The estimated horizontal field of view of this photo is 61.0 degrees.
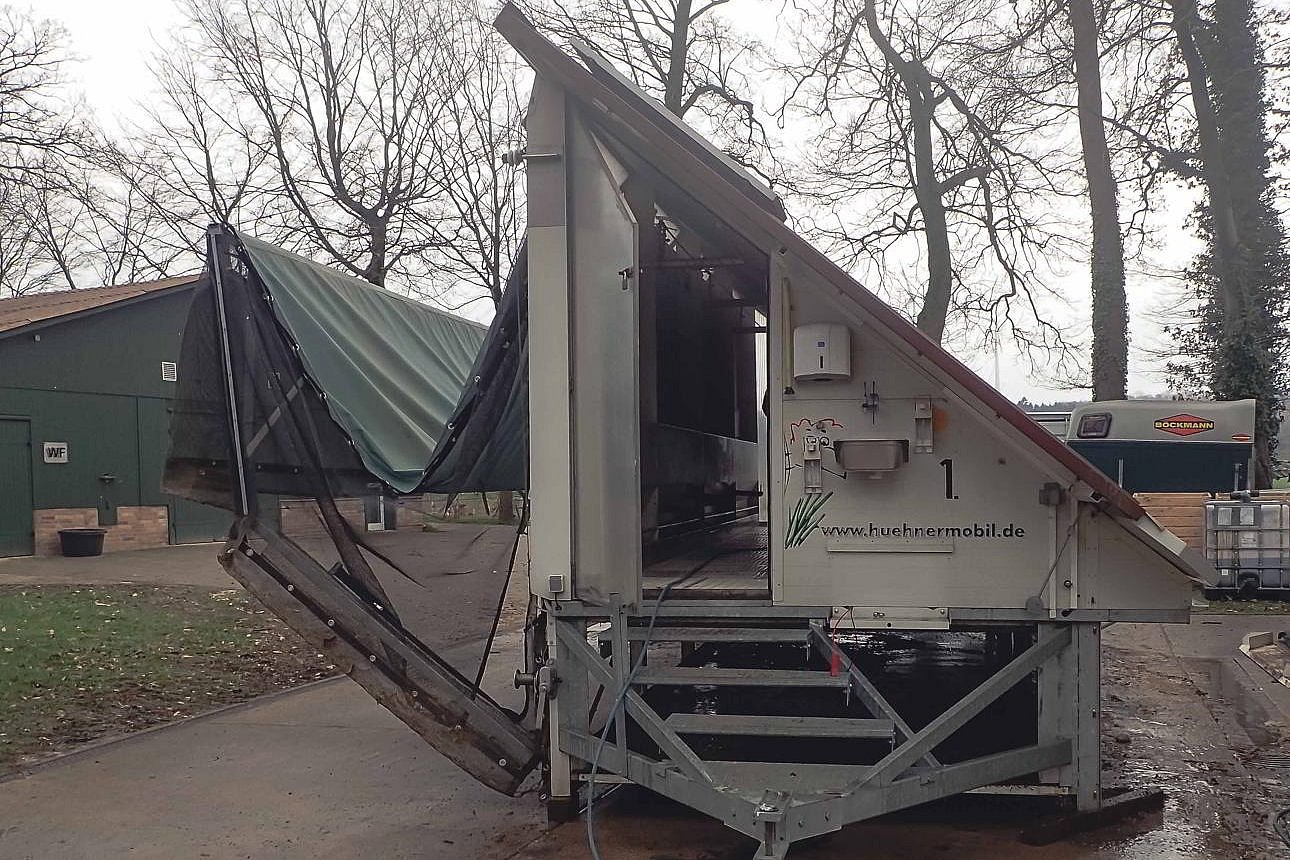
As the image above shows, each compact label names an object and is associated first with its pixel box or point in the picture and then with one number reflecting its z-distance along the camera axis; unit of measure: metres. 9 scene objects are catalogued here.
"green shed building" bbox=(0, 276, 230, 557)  16.28
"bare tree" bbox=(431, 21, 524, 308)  26.92
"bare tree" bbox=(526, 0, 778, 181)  20.77
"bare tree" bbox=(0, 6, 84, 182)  16.34
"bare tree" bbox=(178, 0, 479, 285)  26.72
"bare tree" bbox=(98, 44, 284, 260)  27.44
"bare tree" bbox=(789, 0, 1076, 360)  19.00
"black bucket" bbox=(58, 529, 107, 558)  16.56
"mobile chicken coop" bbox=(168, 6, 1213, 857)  4.55
